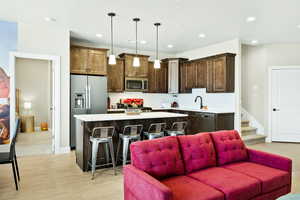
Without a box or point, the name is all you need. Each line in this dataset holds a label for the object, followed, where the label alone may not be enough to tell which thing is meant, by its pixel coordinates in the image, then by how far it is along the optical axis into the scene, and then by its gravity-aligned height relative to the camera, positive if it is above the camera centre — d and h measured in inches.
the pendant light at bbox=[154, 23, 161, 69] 173.4 +28.2
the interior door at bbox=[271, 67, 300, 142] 245.0 -7.7
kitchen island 145.0 -18.9
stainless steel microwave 260.8 +17.4
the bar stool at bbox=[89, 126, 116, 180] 135.8 -26.3
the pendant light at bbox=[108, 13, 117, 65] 158.8 +31.2
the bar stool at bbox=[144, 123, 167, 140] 155.9 -25.5
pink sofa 79.2 -33.8
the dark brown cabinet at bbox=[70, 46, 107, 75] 215.1 +40.0
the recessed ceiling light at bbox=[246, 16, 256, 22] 167.8 +64.0
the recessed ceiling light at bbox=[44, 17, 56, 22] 170.7 +65.5
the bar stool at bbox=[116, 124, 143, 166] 147.6 -26.7
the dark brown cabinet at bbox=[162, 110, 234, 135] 217.9 -26.2
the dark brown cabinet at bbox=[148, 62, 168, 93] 283.2 +27.1
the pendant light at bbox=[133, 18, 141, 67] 166.0 +30.3
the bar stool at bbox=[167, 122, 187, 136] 166.0 -25.3
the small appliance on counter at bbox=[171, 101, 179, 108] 305.4 -10.4
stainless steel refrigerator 206.8 +2.1
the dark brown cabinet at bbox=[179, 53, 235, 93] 223.8 +28.3
